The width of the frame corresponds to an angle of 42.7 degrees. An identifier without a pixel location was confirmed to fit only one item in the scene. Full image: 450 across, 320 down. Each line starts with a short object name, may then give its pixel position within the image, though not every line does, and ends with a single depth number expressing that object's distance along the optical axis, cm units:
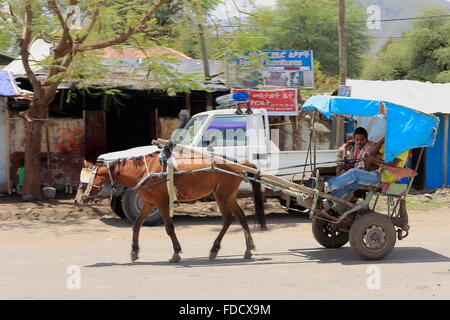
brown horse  791
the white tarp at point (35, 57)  1496
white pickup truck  1094
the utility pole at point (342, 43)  1558
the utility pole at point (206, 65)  1383
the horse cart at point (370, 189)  753
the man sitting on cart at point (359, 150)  793
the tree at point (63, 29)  1202
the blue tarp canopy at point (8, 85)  1327
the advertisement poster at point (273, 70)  1402
